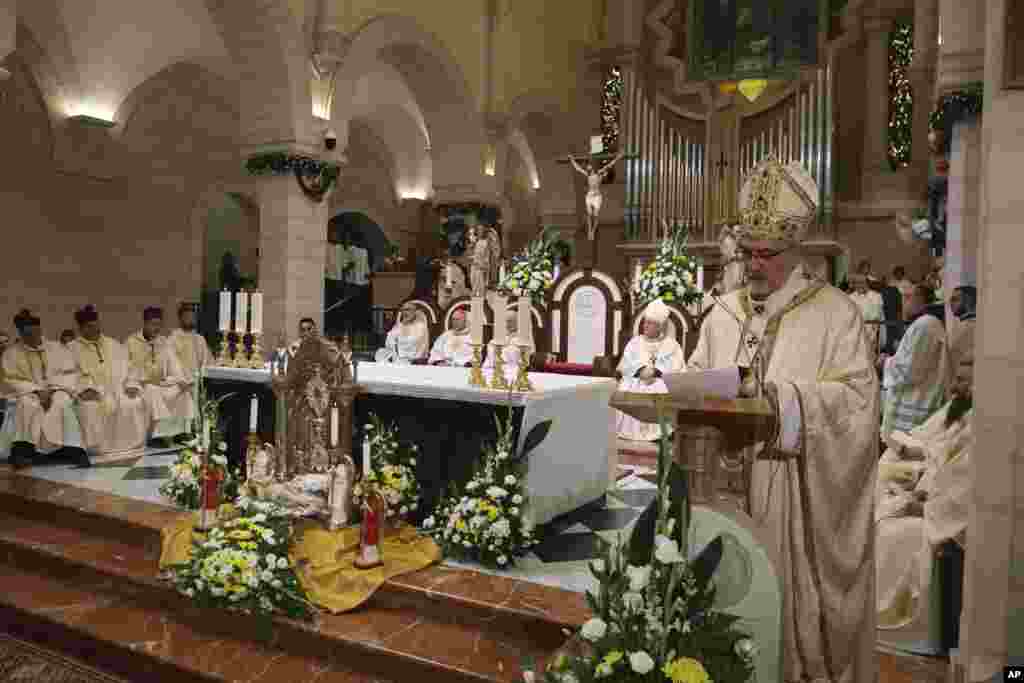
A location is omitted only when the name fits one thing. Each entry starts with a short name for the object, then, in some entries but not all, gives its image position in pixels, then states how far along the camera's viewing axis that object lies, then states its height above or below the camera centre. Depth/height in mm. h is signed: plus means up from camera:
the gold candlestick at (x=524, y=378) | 4632 -261
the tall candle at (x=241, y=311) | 5965 +171
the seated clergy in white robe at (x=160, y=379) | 7727 -501
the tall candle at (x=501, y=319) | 4906 +116
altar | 4590 -583
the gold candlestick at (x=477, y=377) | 4773 -267
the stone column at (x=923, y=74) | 10609 +4172
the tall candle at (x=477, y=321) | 4980 +101
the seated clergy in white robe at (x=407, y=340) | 9445 -70
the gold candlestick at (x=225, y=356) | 5969 -195
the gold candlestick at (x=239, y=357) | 5910 -204
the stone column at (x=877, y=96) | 13570 +4523
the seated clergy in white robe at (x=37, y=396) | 6586 -611
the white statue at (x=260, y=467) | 4633 -852
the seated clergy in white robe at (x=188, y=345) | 8250 -153
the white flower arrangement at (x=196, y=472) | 5109 -984
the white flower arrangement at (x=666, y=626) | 2092 -837
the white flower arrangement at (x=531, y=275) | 9922 +838
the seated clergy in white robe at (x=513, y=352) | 4914 -111
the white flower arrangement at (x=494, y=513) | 4184 -1019
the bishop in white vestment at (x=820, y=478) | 2434 -458
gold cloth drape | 3908 -1268
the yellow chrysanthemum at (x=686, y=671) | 2021 -914
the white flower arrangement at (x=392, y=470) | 4609 -861
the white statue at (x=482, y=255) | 9888 +1106
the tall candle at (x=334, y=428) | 4438 -568
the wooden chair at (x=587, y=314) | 9594 +311
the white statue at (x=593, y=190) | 11755 +2385
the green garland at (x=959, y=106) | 5980 +1957
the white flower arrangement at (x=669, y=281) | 9195 +726
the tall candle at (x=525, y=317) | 5055 +134
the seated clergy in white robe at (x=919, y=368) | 6039 -215
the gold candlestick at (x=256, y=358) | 5897 -205
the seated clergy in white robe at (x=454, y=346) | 8594 -130
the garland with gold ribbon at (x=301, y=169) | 9281 +2079
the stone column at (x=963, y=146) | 6145 +1664
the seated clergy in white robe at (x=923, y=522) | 3475 -912
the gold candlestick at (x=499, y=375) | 4672 -251
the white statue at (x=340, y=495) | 4305 -942
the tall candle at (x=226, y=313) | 5992 +152
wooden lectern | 2074 -280
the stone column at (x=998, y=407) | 2762 -239
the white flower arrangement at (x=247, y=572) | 3748 -1230
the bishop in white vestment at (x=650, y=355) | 8189 -187
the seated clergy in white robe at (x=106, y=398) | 6918 -651
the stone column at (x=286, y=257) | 9367 +971
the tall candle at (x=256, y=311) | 5949 +173
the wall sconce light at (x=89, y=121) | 10575 +3015
